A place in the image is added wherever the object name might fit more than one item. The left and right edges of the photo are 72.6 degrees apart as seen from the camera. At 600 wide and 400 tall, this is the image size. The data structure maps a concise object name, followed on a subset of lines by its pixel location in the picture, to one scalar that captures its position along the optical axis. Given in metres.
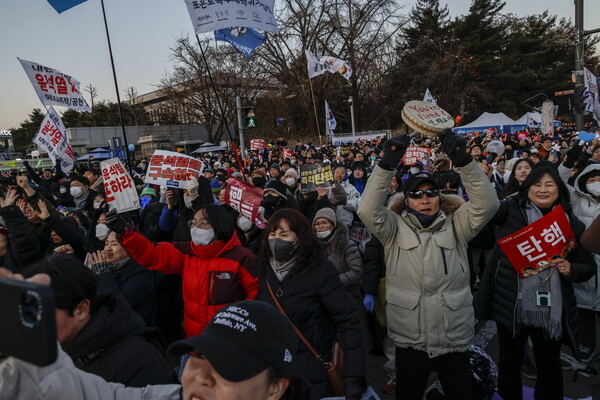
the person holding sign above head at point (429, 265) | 2.42
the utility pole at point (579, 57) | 10.75
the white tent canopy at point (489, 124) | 27.55
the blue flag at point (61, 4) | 5.91
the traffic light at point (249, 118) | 9.68
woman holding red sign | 2.69
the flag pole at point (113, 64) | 4.93
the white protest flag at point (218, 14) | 6.02
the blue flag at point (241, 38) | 7.42
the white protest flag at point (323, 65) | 16.85
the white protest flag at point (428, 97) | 17.02
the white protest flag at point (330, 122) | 19.93
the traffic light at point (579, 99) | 10.95
